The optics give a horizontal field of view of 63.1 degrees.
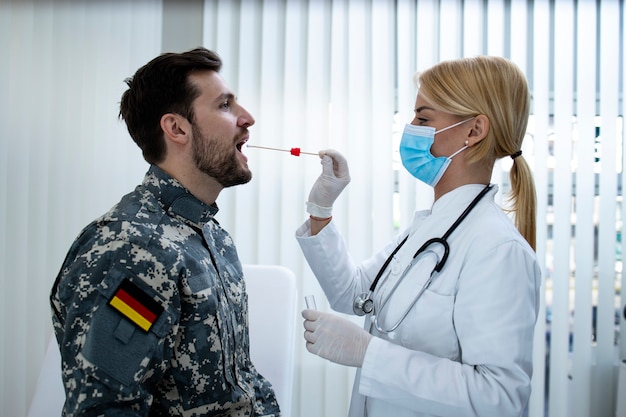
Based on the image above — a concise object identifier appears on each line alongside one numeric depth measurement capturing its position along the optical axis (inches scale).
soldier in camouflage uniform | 38.7
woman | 43.1
